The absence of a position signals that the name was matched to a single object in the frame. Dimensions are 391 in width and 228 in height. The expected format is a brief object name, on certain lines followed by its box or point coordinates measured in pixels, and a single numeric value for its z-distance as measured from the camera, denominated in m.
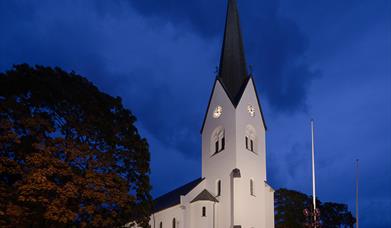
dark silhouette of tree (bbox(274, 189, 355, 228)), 60.07
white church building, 43.31
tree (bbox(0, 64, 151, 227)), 22.84
